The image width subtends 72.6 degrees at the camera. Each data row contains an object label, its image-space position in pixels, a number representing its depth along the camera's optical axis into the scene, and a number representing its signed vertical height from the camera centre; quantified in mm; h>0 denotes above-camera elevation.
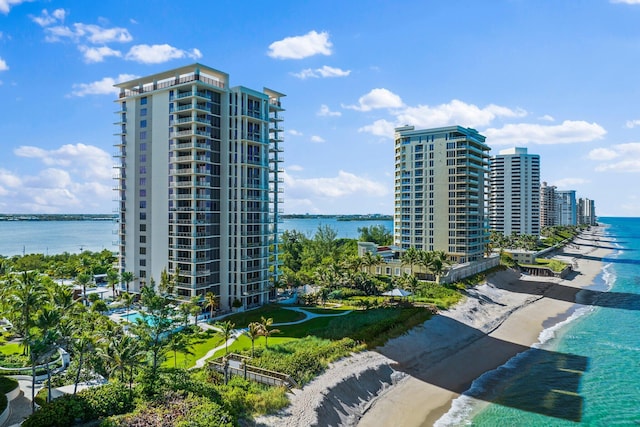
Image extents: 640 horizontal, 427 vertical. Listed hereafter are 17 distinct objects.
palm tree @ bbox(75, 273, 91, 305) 66688 -10123
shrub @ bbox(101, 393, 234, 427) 27859 -13204
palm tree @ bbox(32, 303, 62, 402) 29656 -8234
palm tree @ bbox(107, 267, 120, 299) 70625 -10198
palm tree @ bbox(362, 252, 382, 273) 88438 -9325
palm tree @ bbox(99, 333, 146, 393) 32312 -10466
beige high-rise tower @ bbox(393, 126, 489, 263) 99938 +5635
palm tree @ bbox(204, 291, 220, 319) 61938 -13038
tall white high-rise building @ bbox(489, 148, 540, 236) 182125 +8879
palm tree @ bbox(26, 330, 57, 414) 29172 -8918
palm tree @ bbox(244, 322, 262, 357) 43681 -11757
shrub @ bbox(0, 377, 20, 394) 31359 -12547
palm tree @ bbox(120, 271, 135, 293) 70812 -10061
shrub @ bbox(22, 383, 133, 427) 26844 -12542
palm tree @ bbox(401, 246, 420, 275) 88062 -8603
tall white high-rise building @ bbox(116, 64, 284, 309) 68438 +5061
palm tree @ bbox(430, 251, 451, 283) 85125 -9999
